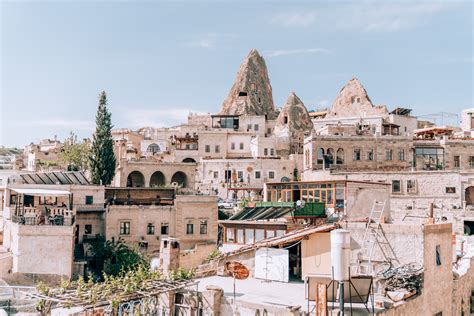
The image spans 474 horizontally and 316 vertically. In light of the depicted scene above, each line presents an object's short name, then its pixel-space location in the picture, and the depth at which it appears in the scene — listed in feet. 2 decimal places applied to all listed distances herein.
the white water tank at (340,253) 40.96
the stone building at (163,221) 125.18
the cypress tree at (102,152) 161.27
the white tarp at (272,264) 61.00
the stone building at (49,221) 102.68
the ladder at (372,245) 56.39
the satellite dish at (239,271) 57.47
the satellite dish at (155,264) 69.17
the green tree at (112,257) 115.14
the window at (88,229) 124.67
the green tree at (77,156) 187.73
